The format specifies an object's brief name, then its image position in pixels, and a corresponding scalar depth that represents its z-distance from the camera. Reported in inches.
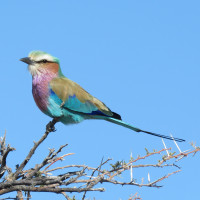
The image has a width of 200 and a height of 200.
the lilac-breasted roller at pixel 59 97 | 410.9
